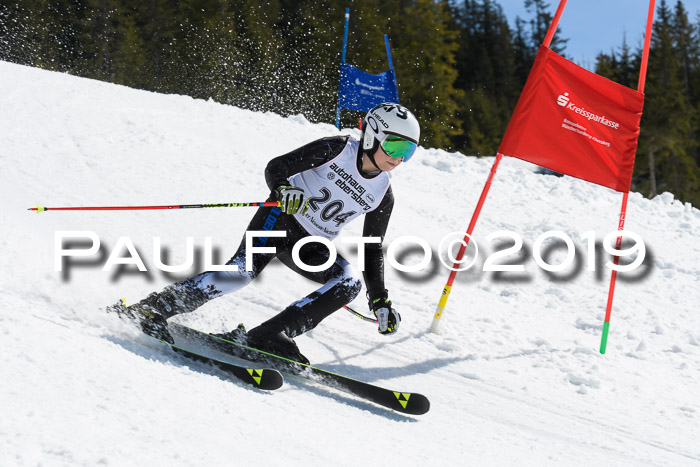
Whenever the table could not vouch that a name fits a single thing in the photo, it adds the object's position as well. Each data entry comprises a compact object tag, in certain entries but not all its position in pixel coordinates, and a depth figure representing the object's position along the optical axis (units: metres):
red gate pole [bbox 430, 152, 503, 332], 9.35
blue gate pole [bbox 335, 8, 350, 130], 22.52
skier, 6.61
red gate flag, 9.28
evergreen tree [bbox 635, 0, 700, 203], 56.53
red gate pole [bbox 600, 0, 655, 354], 9.07
